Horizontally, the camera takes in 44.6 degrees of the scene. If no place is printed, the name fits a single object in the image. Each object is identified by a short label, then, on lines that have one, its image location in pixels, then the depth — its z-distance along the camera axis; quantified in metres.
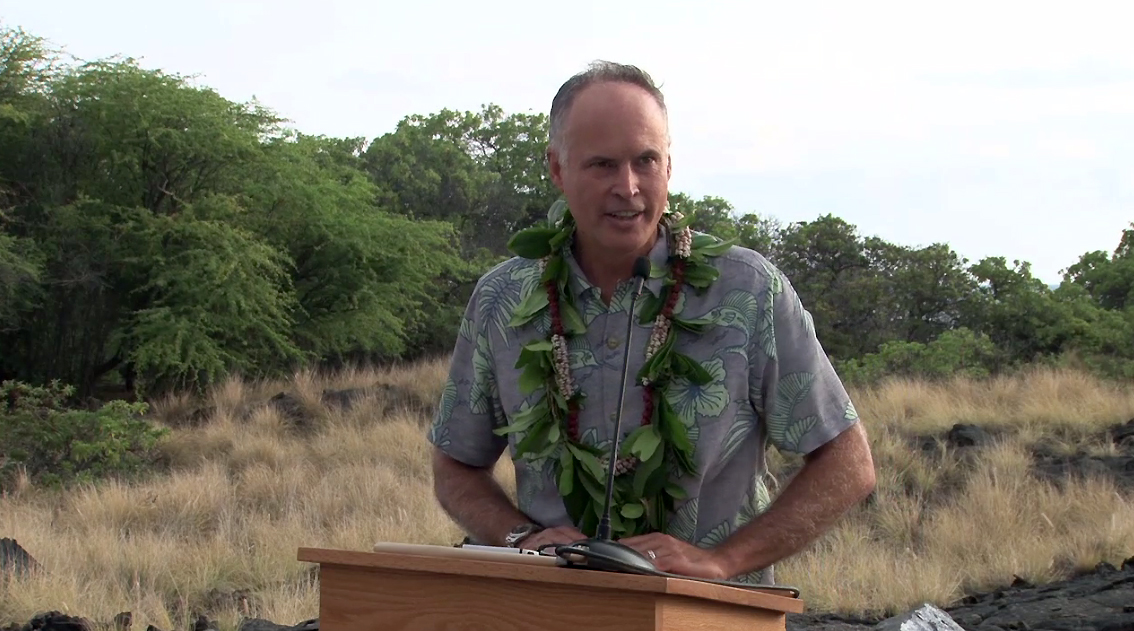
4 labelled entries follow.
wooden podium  2.34
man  3.37
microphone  2.46
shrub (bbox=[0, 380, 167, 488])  14.12
